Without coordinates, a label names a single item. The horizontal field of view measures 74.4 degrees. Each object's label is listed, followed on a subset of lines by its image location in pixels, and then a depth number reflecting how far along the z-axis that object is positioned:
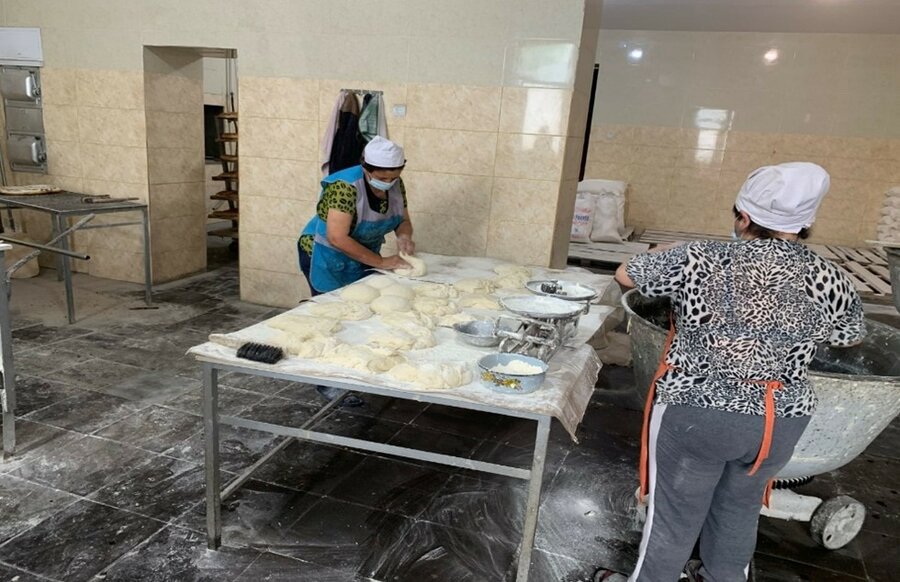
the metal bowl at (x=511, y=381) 1.84
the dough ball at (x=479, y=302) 2.79
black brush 1.95
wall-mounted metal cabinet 5.52
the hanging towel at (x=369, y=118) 4.25
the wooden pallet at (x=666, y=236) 8.43
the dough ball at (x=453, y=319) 2.54
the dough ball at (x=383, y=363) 1.96
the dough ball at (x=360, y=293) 2.74
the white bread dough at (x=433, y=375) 1.87
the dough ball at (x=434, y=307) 2.66
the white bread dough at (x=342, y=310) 2.52
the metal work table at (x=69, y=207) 4.50
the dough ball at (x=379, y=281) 2.95
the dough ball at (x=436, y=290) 2.93
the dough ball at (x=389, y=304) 2.65
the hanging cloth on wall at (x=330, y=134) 4.10
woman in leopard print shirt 1.56
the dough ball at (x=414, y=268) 3.27
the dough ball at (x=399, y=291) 2.81
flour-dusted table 1.83
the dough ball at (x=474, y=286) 3.07
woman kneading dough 3.07
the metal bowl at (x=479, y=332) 2.25
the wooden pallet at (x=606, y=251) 6.84
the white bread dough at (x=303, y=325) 2.20
